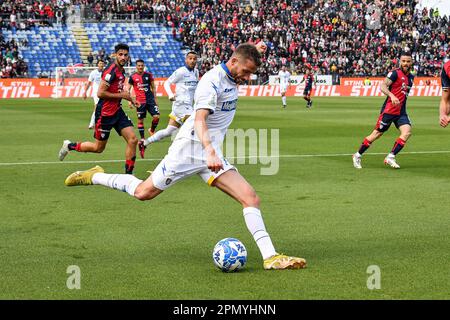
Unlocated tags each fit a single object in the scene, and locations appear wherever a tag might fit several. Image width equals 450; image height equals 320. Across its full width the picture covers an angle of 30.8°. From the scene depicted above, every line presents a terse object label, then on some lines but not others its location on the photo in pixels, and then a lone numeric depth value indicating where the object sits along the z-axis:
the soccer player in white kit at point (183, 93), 20.11
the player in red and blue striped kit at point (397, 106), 16.42
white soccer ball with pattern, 7.41
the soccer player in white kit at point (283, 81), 42.22
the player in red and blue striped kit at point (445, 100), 11.91
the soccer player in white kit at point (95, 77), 29.49
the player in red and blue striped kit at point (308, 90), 41.44
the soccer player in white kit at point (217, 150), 7.55
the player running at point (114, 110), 14.38
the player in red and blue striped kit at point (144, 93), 23.09
